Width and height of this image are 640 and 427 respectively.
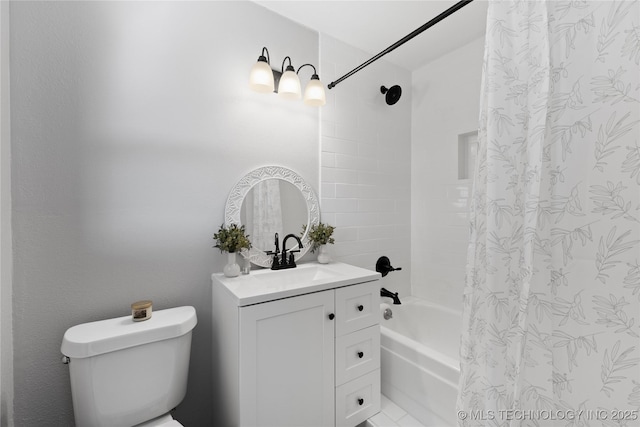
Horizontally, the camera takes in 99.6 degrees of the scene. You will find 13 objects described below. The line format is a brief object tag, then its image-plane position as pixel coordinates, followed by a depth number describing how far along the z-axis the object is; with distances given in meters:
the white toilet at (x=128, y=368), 0.99
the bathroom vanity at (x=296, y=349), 1.14
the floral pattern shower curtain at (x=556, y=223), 0.62
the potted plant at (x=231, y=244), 1.44
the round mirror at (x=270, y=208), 1.60
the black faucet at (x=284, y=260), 1.66
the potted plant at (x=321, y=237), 1.80
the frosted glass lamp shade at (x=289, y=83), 1.57
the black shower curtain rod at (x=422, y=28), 1.00
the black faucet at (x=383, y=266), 2.24
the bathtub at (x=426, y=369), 1.43
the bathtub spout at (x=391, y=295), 2.08
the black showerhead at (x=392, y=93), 2.23
